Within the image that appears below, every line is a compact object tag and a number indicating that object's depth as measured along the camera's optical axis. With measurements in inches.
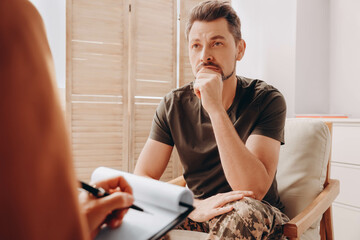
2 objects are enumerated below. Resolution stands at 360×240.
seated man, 38.1
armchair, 47.8
